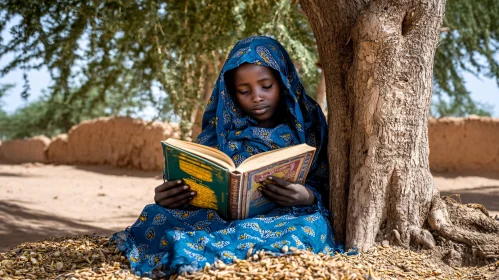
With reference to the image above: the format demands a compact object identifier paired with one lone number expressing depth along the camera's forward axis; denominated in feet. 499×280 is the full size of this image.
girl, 9.29
